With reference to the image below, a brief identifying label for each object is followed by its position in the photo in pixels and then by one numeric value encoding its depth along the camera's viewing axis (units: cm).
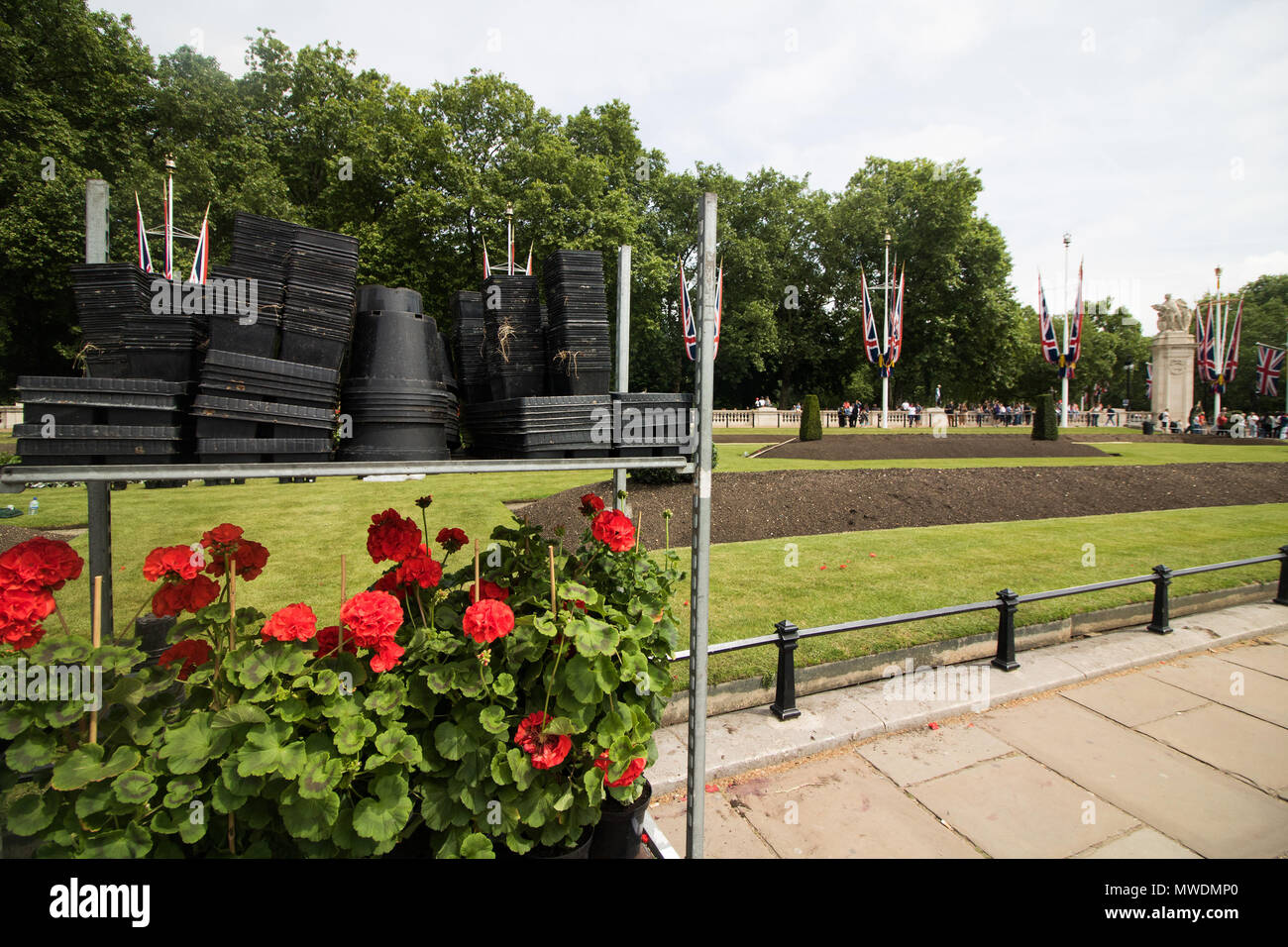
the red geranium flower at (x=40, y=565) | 210
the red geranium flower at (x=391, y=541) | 291
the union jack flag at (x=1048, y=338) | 3459
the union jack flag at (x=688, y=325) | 2503
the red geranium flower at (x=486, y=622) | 240
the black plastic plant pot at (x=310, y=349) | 257
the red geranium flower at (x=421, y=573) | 281
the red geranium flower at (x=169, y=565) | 247
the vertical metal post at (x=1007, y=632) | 573
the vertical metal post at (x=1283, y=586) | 788
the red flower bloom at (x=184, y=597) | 249
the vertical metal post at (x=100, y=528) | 272
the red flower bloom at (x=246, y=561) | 264
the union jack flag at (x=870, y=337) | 3484
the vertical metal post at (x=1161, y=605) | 677
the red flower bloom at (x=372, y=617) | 231
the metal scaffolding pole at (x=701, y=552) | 266
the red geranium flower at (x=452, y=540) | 340
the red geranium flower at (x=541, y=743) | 245
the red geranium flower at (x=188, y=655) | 253
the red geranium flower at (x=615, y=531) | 297
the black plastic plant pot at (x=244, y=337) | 237
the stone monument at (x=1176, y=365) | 4272
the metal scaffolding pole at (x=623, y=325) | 351
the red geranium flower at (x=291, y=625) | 230
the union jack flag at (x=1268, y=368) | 4031
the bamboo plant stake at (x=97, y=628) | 207
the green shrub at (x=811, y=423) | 2625
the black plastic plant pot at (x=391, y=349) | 277
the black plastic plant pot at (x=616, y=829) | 294
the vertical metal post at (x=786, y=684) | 476
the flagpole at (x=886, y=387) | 3603
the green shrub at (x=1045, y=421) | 2702
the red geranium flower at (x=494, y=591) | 282
